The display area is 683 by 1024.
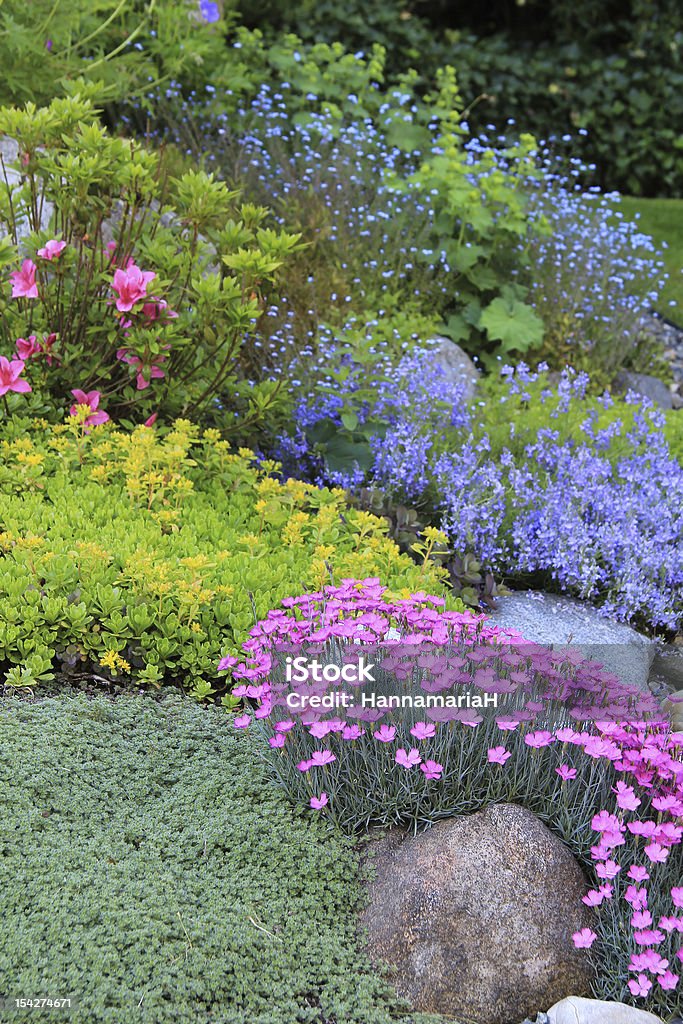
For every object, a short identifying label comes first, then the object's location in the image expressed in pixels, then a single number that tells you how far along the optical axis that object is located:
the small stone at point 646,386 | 6.83
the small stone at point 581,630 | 3.86
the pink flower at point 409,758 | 2.48
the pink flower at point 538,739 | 2.51
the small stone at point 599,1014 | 2.28
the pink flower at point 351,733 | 2.53
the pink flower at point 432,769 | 2.47
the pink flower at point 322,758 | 2.51
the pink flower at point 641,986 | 2.28
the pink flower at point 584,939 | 2.32
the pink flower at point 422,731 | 2.50
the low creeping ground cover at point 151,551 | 3.27
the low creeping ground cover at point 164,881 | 2.27
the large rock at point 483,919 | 2.40
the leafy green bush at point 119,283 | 4.21
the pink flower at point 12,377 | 4.24
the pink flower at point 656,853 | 2.34
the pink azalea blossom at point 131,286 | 4.22
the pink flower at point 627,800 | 2.38
